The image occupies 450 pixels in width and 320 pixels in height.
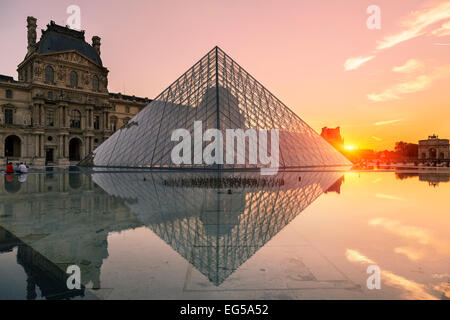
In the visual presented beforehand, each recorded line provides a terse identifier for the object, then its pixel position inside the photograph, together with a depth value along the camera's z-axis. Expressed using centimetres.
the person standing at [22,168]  2511
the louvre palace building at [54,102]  5053
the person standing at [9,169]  2481
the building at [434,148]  10925
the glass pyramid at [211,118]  2831
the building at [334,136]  18150
